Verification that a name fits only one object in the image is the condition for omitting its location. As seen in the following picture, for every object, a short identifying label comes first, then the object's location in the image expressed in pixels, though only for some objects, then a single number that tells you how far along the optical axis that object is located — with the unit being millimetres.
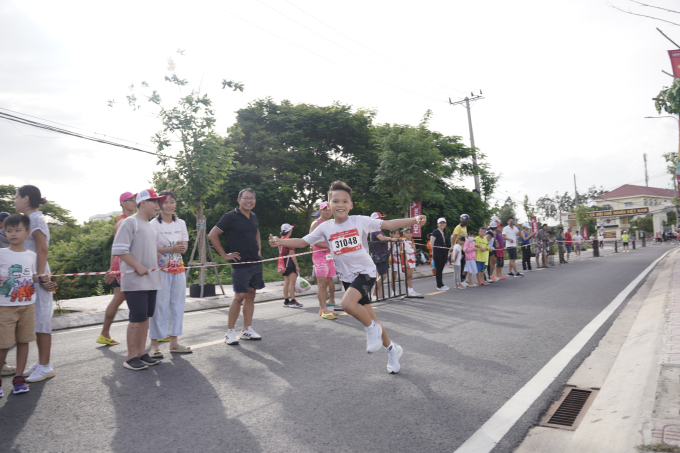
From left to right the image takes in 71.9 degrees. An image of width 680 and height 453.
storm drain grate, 3361
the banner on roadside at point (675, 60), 9305
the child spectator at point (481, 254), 13446
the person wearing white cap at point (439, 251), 12312
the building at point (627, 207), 87938
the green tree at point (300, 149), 28500
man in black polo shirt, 6230
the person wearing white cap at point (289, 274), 9914
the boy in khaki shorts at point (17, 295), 4199
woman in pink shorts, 8617
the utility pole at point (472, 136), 30859
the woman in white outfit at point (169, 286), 5688
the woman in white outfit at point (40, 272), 4590
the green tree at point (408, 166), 20750
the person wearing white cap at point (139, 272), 4945
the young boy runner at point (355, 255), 4562
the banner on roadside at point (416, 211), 21969
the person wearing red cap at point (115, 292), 6238
